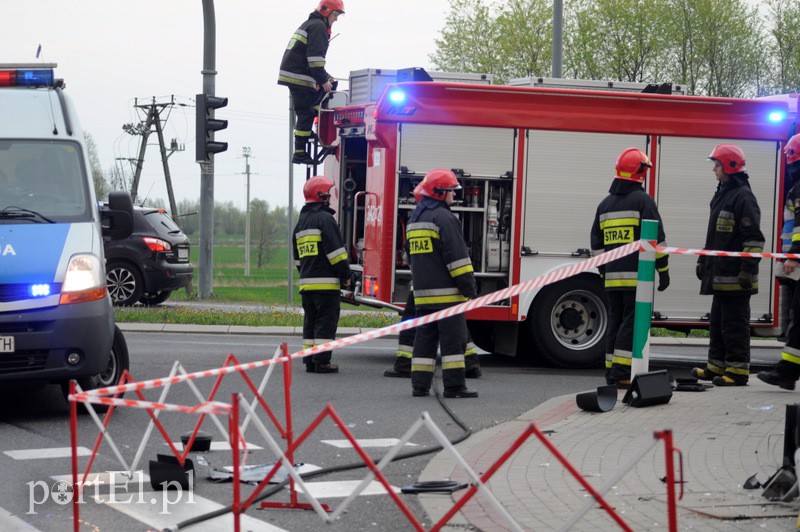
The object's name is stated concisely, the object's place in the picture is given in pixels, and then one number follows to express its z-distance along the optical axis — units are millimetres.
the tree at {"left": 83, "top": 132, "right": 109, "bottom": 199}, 61162
